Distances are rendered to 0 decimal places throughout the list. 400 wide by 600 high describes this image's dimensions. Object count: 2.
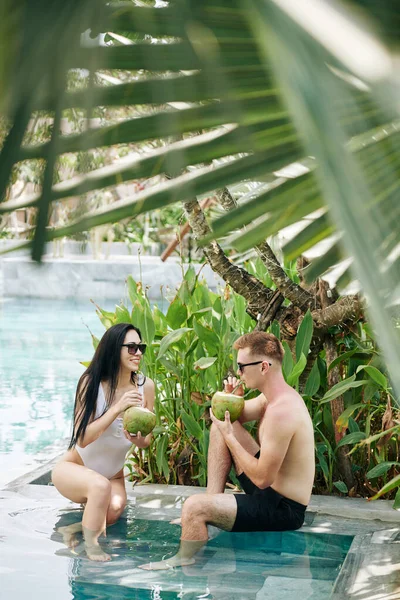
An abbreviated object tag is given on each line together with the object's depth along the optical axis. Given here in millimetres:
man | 3945
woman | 4258
